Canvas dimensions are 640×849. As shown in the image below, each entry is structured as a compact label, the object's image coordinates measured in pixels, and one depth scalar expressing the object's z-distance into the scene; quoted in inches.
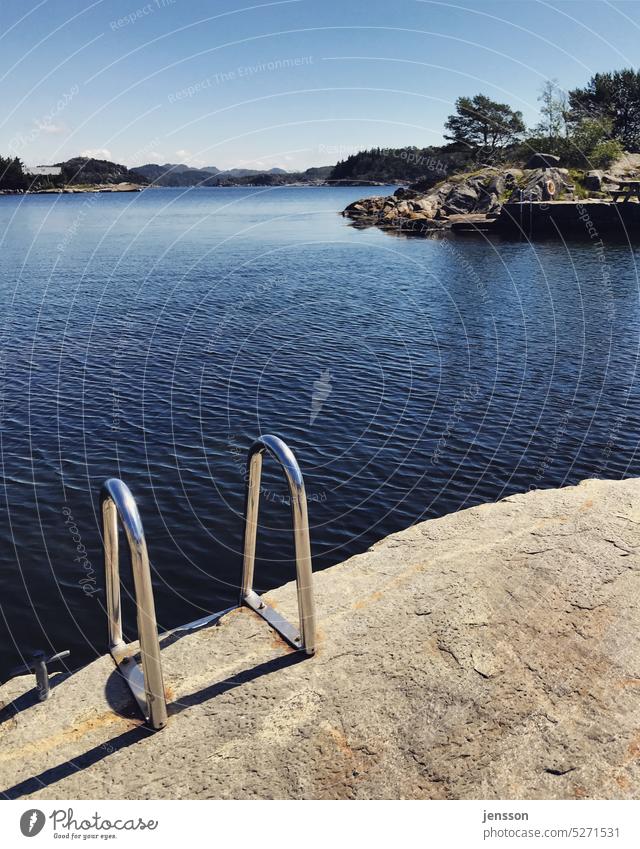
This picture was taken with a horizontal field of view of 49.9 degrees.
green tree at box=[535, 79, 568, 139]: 3565.0
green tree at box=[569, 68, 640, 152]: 4094.5
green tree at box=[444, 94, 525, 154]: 3319.4
